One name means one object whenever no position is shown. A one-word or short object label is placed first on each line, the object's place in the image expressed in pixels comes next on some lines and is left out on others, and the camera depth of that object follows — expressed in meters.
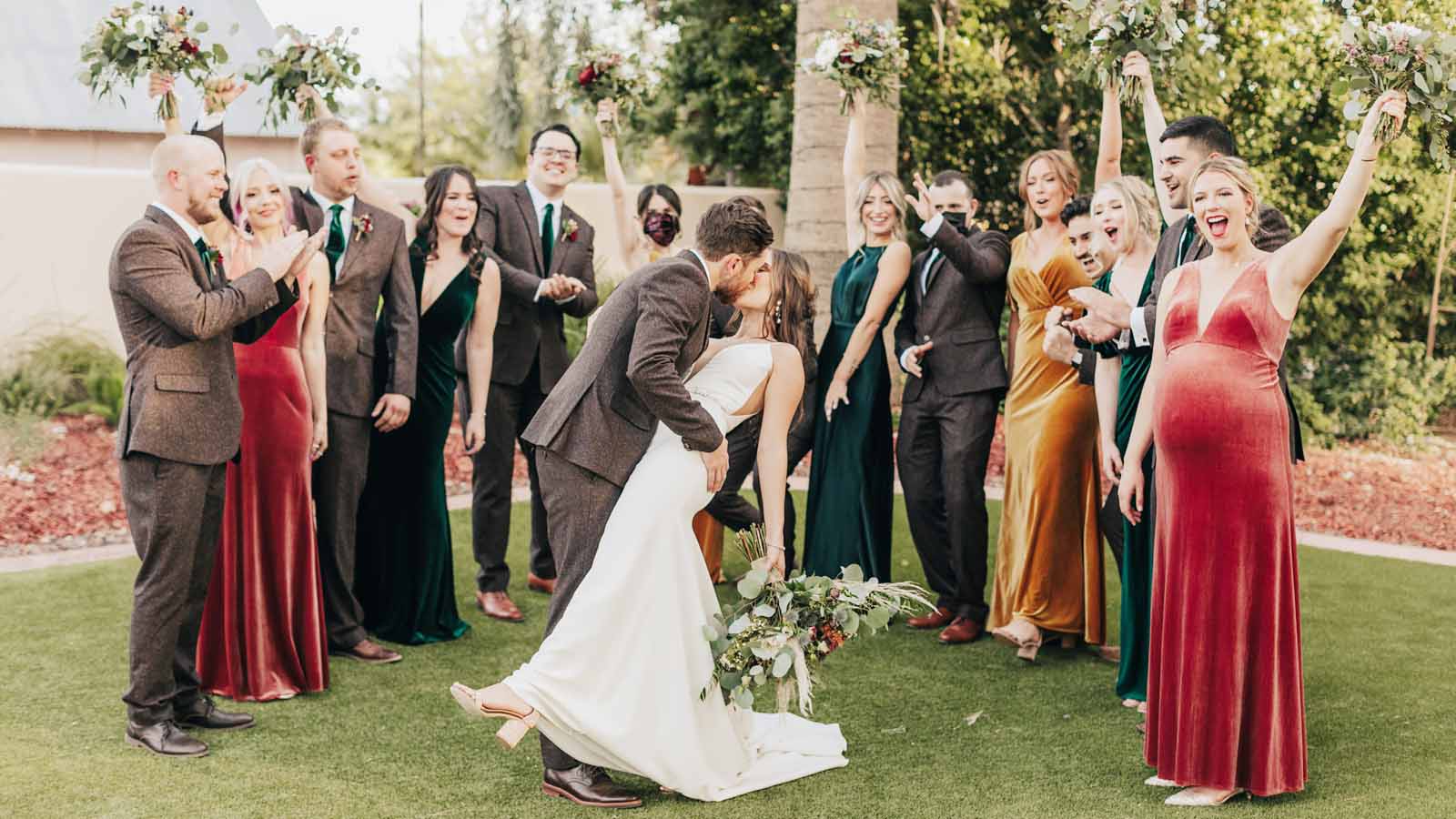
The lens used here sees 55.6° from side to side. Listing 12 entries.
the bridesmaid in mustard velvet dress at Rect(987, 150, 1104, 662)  6.43
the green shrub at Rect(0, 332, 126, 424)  11.23
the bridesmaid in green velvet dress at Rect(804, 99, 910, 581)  7.04
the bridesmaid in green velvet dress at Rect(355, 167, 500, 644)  6.54
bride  4.37
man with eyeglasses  7.13
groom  4.34
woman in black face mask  7.83
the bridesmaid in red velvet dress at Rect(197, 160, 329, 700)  5.59
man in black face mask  6.72
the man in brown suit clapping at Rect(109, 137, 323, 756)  4.73
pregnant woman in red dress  4.43
